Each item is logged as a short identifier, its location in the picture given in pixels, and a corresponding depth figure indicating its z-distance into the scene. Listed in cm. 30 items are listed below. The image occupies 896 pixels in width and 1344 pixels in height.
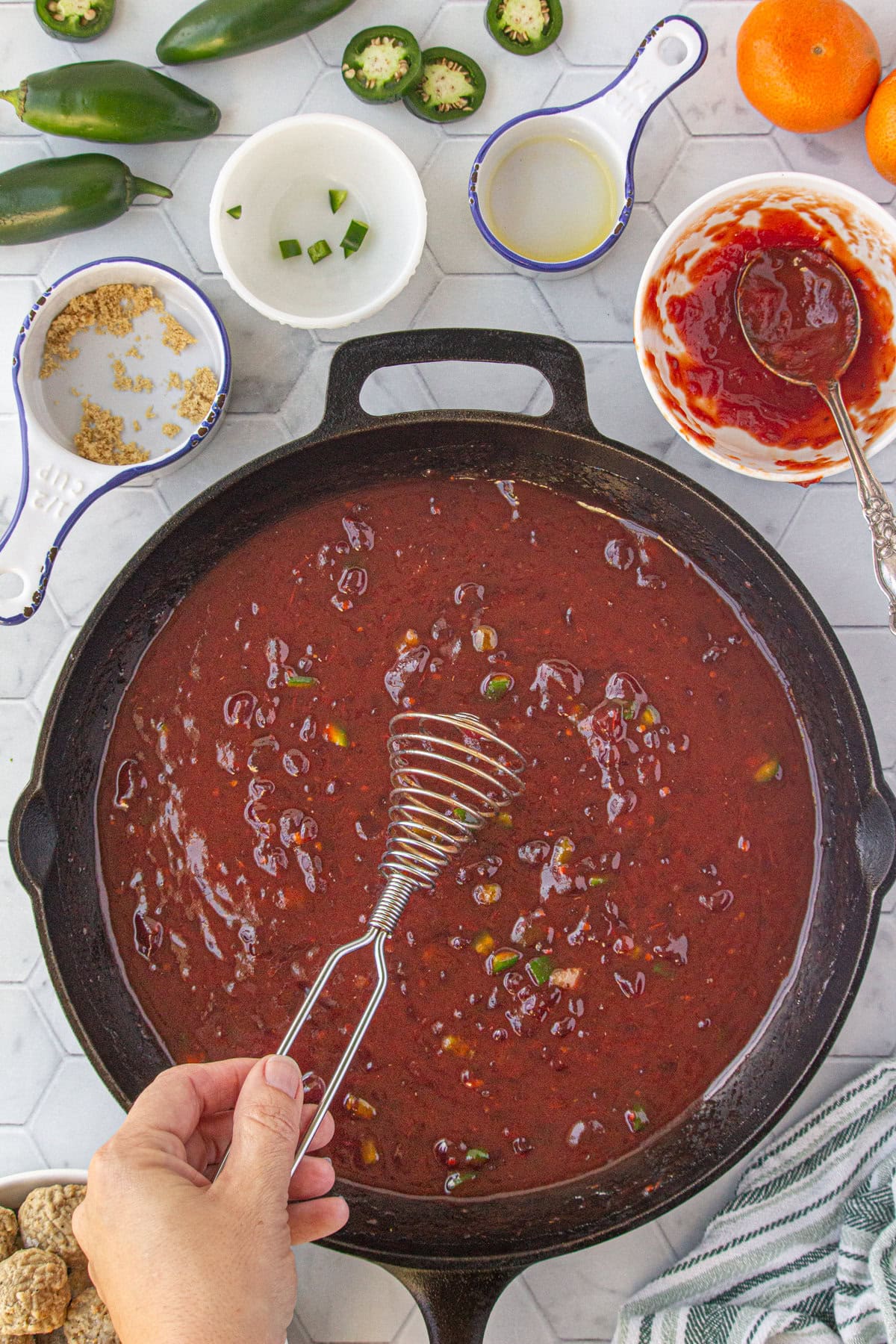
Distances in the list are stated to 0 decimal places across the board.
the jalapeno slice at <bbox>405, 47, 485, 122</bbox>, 82
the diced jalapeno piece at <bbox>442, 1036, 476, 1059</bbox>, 79
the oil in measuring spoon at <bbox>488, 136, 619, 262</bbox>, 82
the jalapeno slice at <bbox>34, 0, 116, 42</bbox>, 83
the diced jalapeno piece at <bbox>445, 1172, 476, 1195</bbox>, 80
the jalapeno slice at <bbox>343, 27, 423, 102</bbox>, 81
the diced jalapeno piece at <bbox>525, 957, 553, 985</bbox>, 79
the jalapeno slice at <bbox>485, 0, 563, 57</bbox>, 82
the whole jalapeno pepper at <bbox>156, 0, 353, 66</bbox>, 81
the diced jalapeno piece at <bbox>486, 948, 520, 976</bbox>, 79
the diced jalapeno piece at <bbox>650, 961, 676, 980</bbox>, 80
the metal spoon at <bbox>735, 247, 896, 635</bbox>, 79
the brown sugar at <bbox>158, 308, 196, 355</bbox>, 82
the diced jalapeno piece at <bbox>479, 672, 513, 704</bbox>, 79
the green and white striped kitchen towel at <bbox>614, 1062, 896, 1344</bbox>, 81
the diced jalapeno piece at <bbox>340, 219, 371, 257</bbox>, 82
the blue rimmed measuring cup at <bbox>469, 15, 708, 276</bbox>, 80
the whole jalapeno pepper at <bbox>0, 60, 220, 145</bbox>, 81
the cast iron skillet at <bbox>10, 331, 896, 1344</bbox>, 78
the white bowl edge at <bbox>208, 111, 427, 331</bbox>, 80
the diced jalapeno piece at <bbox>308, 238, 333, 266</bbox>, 82
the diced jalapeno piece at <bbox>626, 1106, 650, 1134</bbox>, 80
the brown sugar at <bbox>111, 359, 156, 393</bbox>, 83
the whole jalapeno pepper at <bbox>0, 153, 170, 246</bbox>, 81
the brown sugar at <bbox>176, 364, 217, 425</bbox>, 82
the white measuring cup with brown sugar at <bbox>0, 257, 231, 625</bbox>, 79
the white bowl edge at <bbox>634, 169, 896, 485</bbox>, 78
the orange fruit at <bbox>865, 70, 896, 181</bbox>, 79
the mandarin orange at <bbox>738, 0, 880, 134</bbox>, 79
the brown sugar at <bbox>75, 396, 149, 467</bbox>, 82
